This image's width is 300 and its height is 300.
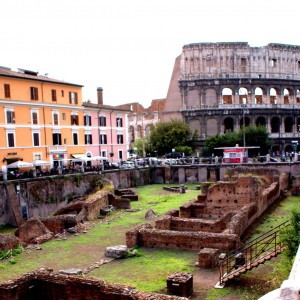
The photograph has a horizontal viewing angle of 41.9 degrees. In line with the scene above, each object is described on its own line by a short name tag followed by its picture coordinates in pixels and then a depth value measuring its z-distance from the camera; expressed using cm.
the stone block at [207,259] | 1681
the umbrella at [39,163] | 3888
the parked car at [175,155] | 5831
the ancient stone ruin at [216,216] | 1909
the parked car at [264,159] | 5017
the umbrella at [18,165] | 3597
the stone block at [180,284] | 1371
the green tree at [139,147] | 7388
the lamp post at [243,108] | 5564
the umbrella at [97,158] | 4447
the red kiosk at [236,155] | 5044
